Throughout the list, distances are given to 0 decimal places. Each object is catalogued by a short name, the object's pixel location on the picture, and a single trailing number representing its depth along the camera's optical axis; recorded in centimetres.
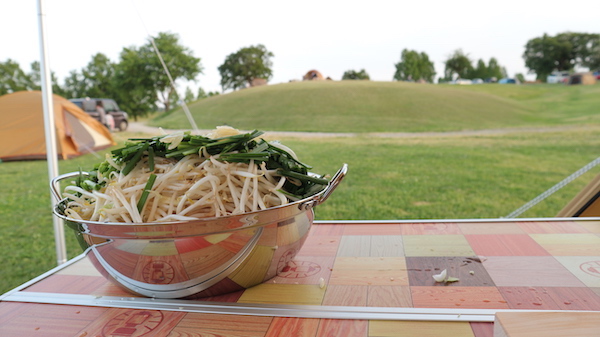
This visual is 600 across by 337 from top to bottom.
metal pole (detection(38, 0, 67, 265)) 153
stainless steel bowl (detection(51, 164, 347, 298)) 60
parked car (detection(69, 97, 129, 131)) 1049
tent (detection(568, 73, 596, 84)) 2009
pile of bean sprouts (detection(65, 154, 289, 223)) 63
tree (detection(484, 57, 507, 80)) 2972
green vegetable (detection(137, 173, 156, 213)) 63
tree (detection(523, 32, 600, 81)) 2342
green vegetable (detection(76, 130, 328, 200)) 68
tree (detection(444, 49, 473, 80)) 2473
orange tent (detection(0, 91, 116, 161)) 689
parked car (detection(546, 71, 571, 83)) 2312
